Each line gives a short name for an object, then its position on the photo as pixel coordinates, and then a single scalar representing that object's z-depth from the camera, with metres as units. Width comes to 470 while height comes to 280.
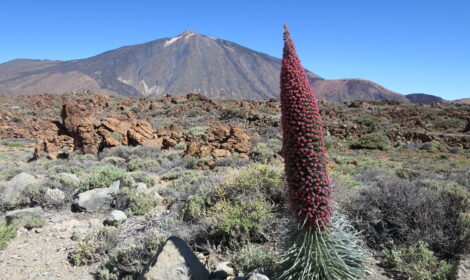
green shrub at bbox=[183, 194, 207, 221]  4.57
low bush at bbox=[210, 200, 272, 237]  3.82
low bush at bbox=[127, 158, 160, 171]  9.05
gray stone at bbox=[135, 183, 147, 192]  6.65
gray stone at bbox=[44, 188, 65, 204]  6.06
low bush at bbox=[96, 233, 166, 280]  3.65
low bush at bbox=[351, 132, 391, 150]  16.73
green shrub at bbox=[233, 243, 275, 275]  3.24
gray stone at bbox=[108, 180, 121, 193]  6.34
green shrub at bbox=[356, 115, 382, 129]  21.60
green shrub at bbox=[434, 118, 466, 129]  22.74
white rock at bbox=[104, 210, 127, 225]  5.09
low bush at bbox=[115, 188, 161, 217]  5.49
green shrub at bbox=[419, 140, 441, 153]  16.02
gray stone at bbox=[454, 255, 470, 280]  2.60
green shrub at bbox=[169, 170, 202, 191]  6.55
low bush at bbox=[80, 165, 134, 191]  6.80
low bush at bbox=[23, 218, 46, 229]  5.17
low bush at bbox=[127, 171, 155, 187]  7.41
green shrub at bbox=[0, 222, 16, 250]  4.46
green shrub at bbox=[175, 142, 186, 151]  12.30
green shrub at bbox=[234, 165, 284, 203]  4.69
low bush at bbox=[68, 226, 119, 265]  4.07
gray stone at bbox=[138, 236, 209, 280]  2.87
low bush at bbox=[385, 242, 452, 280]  2.88
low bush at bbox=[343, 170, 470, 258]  3.47
